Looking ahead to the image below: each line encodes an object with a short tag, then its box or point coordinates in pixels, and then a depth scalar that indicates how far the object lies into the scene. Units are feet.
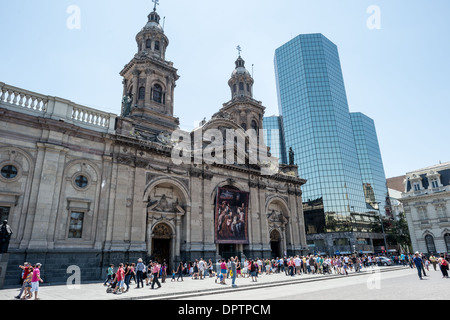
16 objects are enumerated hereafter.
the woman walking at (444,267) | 58.95
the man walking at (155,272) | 51.96
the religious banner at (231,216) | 95.45
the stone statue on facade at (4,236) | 47.37
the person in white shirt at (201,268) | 72.23
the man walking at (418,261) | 59.83
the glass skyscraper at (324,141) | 239.21
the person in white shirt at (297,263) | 79.66
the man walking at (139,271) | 53.26
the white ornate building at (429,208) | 148.97
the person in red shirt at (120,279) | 45.21
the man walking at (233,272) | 55.26
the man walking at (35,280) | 37.91
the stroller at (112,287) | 46.09
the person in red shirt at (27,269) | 41.80
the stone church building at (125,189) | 63.00
